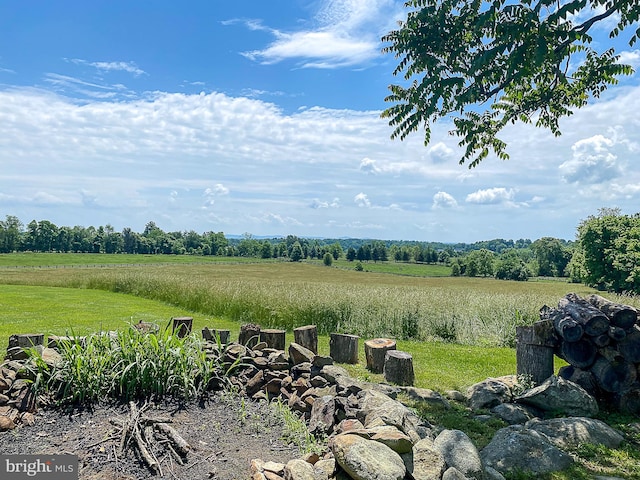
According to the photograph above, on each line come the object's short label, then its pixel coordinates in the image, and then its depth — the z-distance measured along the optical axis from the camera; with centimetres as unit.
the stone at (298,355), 486
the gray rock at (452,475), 272
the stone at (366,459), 255
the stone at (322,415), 351
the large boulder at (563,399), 473
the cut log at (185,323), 557
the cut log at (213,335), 544
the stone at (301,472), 257
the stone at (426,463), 273
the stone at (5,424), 326
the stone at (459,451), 297
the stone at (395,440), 284
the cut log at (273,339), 545
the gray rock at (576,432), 395
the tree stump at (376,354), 627
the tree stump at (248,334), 552
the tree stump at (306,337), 586
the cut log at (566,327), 510
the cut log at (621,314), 501
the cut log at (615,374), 496
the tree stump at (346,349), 657
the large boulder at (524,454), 337
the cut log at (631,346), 492
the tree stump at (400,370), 569
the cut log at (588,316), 503
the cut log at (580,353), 518
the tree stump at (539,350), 538
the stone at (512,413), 459
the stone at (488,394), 505
